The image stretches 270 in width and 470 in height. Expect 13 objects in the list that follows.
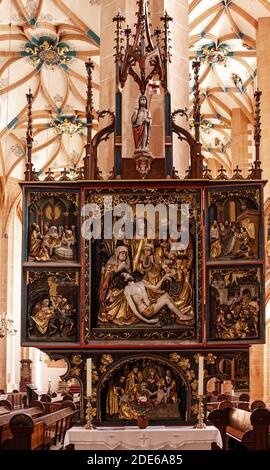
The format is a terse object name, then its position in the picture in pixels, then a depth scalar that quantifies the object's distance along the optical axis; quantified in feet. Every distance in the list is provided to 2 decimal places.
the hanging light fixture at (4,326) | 83.53
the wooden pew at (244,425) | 36.55
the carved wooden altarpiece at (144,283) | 34.47
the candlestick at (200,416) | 33.53
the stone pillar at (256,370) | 79.10
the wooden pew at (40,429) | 35.22
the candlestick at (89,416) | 33.70
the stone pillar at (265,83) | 72.90
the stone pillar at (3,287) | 115.85
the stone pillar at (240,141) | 96.43
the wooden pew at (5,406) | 56.67
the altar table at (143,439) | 32.55
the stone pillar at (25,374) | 109.12
